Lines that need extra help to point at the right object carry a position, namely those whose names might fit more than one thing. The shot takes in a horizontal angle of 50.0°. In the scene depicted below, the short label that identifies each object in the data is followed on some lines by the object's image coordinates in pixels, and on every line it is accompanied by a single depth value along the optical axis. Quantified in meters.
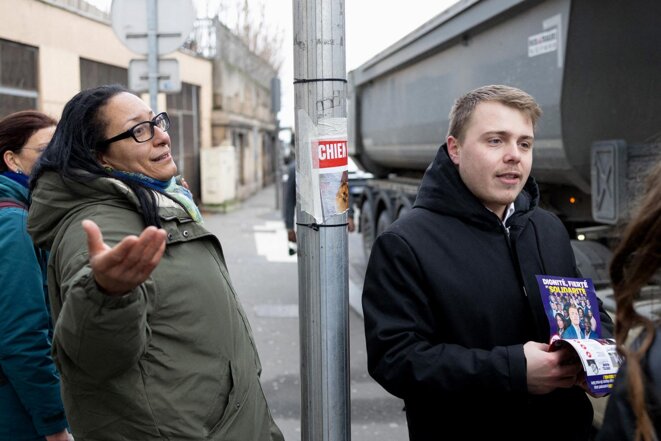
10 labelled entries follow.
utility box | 18.95
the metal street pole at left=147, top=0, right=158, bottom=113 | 5.75
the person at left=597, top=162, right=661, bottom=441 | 1.11
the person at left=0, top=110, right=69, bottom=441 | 2.39
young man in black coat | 1.98
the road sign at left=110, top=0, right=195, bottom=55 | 5.76
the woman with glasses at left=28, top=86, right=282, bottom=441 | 1.63
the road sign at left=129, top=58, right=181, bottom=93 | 5.98
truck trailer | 4.52
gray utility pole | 2.37
